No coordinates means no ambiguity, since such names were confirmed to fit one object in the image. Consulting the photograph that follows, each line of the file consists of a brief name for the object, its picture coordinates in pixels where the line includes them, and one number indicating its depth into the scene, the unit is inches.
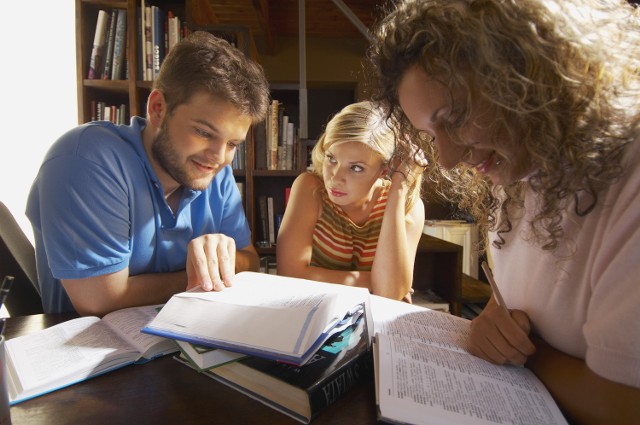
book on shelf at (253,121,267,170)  79.4
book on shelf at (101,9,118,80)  69.7
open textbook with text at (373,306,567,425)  16.8
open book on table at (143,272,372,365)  19.1
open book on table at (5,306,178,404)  19.3
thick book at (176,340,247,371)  20.3
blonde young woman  47.4
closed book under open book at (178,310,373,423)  17.8
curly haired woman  18.1
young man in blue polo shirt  32.5
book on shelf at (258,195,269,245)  83.4
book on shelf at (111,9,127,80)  69.6
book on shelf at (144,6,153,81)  69.1
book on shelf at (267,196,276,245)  83.7
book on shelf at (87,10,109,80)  69.0
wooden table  17.3
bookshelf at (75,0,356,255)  68.9
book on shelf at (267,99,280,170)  79.5
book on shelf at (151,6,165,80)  69.5
